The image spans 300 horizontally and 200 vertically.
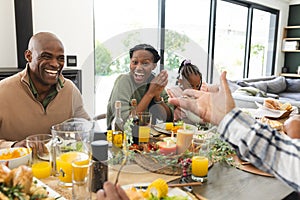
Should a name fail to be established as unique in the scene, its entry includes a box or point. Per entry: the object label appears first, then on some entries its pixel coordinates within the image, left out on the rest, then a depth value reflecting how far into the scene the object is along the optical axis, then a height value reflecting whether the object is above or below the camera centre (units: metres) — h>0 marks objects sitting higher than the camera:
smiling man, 1.64 -0.24
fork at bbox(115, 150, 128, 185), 1.14 -0.44
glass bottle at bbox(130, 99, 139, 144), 1.40 -0.34
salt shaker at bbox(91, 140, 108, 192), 0.99 -0.37
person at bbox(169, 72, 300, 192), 0.75 -0.23
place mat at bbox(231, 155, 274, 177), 1.23 -0.47
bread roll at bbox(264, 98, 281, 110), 2.30 -0.36
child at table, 1.36 -0.12
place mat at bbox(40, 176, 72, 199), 0.98 -0.46
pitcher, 1.04 -0.36
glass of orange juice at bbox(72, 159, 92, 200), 0.91 -0.39
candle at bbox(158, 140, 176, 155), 1.28 -0.40
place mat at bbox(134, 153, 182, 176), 1.17 -0.45
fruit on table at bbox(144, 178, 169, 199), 0.93 -0.43
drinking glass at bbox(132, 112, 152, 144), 1.40 -0.35
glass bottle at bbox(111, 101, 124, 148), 1.37 -0.34
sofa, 3.80 -0.54
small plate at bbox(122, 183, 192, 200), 0.99 -0.46
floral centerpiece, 1.18 -0.43
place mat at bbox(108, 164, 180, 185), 1.08 -0.46
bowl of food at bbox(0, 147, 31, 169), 1.08 -0.39
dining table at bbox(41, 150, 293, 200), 1.02 -0.48
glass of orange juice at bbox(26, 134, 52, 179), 1.19 -0.39
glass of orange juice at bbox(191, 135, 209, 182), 1.13 -0.41
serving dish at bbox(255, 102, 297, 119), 2.19 -0.42
